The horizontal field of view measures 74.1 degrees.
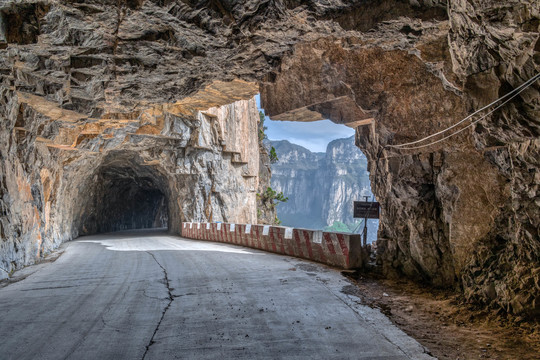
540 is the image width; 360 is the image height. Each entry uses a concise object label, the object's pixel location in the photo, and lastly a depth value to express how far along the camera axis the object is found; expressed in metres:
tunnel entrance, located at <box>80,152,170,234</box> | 27.70
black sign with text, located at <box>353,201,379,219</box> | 10.12
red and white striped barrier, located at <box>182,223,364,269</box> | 9.75
